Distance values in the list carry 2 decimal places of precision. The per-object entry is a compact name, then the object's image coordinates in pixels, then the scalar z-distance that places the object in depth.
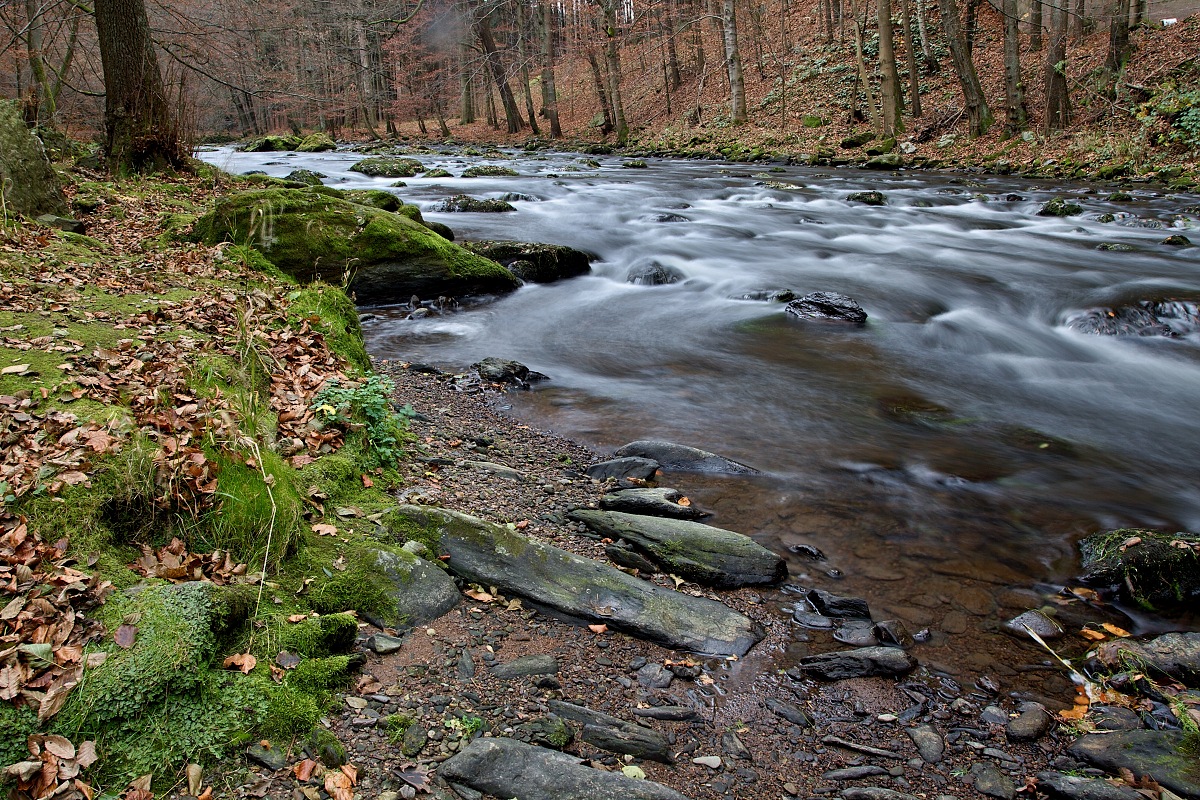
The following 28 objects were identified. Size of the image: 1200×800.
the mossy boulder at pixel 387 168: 21.78
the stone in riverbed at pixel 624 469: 5.58
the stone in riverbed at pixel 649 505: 4.94
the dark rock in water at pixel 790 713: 3.25
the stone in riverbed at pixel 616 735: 2.87
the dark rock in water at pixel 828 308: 9.88
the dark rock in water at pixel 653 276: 11.90
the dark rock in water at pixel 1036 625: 4.02
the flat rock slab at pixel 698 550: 4.26
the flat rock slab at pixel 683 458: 5.80
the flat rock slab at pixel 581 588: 3.64
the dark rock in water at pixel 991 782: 2.94
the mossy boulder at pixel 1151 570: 4.29
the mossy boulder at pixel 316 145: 34.44
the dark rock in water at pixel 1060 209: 14.84
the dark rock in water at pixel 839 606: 4.07
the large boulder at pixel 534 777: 2.50
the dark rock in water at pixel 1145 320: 9.15
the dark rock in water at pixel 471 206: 15.27
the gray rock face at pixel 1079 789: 2.84
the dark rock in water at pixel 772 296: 10.81
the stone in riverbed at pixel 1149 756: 2.92
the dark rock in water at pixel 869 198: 16.97
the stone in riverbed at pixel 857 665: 3.58
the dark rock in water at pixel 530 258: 11.35
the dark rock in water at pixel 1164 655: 3.62
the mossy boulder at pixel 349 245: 8.88
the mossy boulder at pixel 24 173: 7.78
